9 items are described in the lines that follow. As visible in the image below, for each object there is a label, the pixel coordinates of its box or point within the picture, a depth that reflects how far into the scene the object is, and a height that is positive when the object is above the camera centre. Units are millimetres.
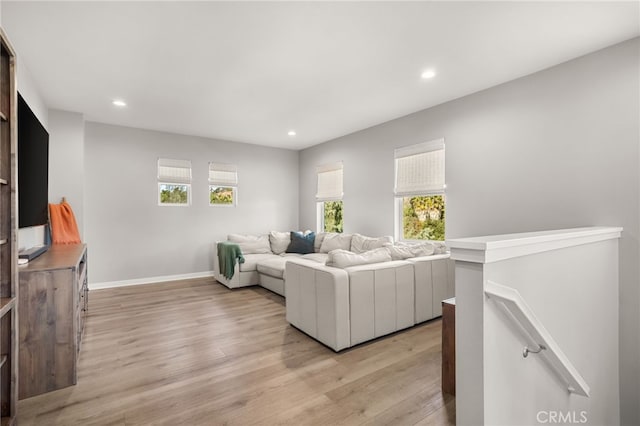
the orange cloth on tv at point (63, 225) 4062 -147
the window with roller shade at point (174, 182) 5594 +563
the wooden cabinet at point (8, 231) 1763 -97
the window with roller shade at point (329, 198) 6066 +306
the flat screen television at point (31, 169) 2469 +399
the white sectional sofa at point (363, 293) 2803 -797
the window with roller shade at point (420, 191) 4289 +310
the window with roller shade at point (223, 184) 6078 +569
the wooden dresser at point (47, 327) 2184 -811
